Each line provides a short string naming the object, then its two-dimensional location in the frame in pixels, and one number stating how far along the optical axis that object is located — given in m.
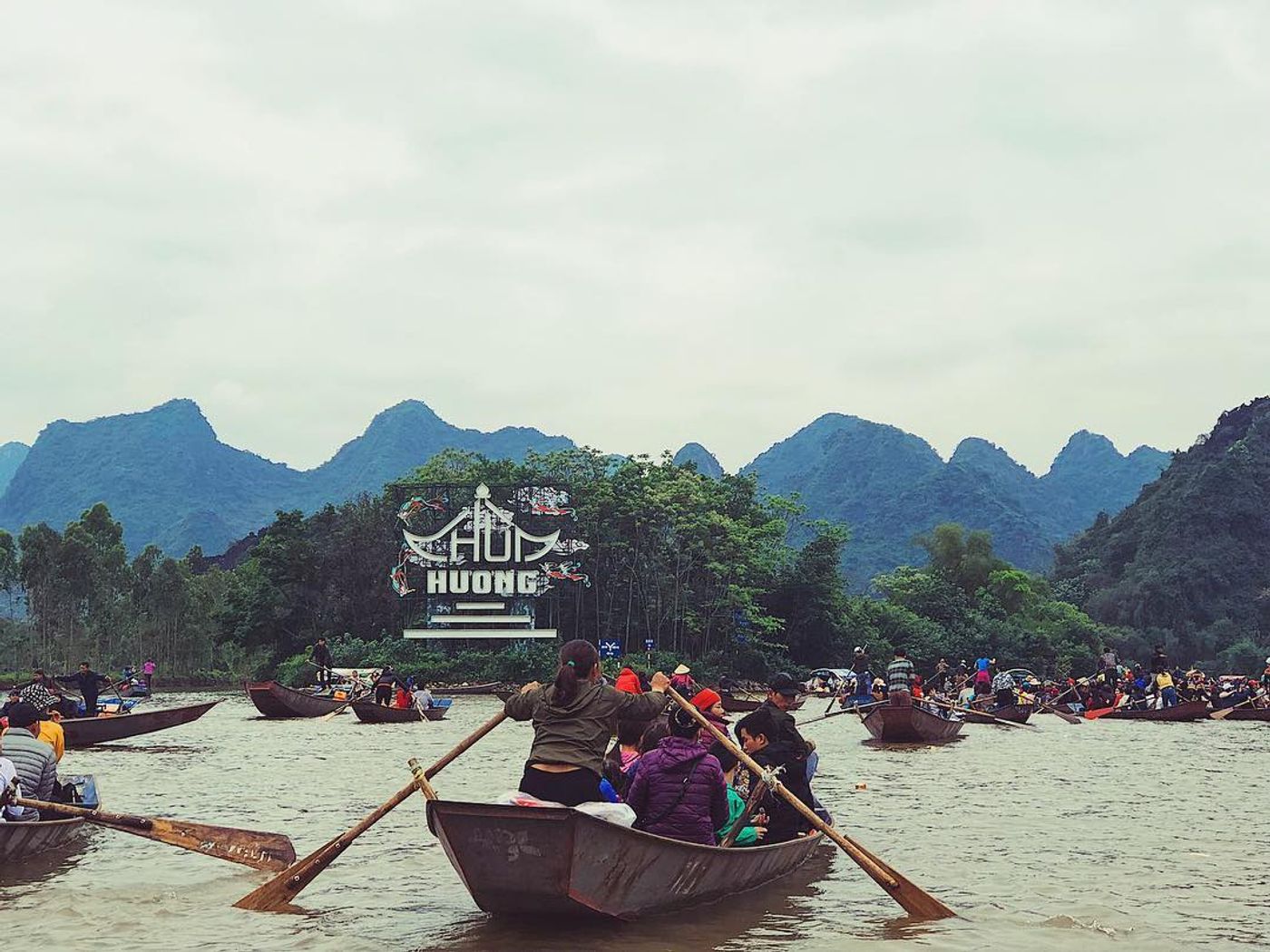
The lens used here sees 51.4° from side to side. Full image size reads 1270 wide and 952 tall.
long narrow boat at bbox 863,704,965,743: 21.58
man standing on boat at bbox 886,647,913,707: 23.30
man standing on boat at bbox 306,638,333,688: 36.06
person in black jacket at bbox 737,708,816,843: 9.54
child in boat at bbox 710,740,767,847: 9.15
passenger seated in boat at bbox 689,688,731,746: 11.12
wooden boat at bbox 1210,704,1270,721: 29.26
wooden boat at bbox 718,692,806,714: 32.04
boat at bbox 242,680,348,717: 30.67
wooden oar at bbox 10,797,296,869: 9.90
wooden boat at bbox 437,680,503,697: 45.16
